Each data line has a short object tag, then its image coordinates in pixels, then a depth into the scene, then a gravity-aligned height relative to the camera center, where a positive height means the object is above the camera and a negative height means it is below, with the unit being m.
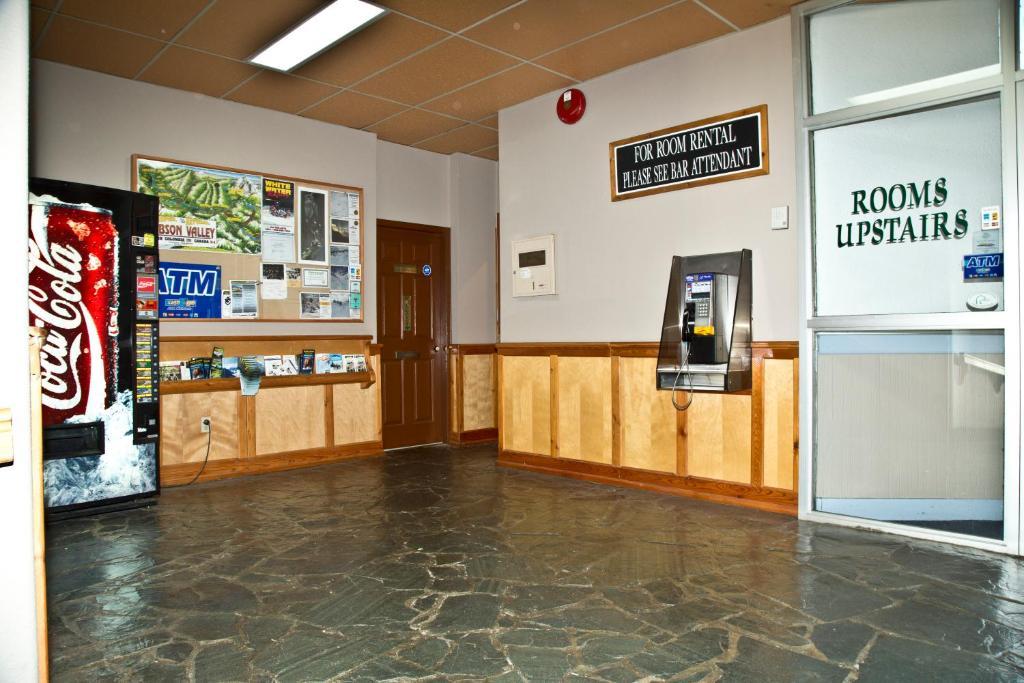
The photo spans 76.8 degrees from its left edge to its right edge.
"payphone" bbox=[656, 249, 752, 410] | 4.49 +0.06
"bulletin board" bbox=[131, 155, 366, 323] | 5.43 +0.87
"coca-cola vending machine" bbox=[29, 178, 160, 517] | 4.29 +0.01
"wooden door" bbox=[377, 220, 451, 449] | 7.11 +0.09
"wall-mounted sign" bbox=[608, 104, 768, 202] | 4.52 +1.35
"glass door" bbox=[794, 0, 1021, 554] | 3.55 +0.37
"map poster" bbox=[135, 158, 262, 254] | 5.39 +1.18
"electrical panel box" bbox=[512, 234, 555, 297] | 5.80 +0.64
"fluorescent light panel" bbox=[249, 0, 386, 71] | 4.30 +2.18
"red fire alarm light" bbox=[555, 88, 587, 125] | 5.56 +1.99
